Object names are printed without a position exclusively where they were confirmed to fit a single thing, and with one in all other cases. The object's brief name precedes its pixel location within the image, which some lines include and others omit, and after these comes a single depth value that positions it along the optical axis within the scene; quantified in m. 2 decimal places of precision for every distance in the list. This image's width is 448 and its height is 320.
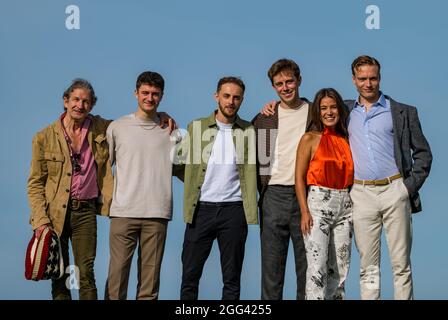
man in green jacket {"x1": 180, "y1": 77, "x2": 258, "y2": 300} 8.73
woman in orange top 8.30
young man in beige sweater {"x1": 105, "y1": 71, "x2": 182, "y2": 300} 8.88
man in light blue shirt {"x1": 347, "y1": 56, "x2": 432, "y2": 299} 8.51
